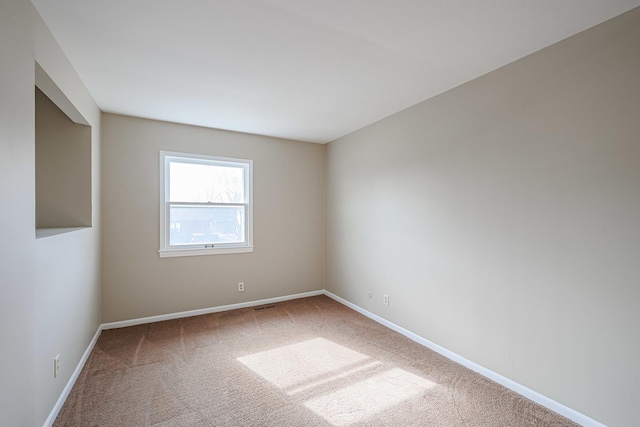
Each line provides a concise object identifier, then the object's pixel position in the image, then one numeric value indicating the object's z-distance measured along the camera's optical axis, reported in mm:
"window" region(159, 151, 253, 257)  3759
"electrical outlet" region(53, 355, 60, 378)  1954
